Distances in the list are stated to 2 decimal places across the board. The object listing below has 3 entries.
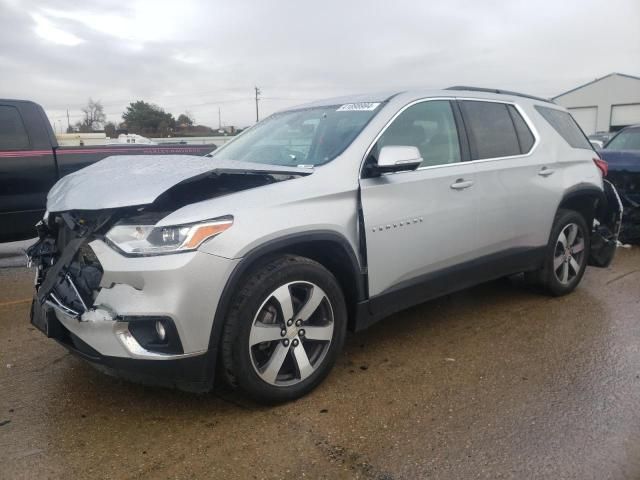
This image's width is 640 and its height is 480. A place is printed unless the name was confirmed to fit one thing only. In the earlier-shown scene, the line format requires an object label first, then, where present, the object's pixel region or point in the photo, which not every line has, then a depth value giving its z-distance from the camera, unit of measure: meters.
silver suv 2.67
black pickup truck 5.97
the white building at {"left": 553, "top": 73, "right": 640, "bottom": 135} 49.69
